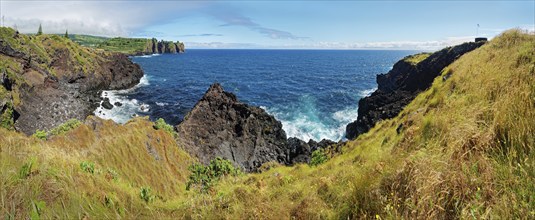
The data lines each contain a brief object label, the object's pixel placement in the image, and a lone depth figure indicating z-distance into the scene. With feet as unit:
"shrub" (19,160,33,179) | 17.24
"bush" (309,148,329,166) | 70.56
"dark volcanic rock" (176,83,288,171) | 111.55
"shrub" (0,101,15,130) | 138.02
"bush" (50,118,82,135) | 65.26
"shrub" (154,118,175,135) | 91.07
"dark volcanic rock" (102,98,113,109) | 210.79
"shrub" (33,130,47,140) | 60.09
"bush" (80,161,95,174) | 27.04
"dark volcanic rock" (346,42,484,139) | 156.56
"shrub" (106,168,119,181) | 40.63
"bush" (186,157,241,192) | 72.65
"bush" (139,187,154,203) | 24.18
